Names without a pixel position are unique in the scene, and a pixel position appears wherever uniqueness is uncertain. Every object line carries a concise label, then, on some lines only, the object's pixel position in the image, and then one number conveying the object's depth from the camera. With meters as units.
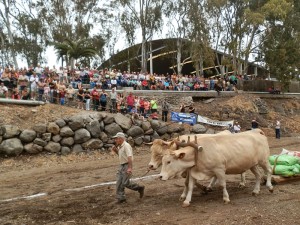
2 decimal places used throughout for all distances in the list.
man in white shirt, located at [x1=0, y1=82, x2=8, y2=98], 14.00
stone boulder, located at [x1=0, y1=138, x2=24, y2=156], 11.65
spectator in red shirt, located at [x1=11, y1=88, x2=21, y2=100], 14.18
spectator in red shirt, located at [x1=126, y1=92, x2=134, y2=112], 16.09
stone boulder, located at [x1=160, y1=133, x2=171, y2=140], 15.30
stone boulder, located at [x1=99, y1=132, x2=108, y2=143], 13.67
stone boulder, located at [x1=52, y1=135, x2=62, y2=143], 12.74
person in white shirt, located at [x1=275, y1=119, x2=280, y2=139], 19.38
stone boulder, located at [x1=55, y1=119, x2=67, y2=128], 12.93
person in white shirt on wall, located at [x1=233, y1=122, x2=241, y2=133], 18.30
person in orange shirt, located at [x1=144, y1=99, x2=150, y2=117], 16.69
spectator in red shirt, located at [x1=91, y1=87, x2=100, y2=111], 15.67
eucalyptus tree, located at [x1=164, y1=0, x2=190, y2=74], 29.89
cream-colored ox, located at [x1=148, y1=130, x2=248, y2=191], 7.04
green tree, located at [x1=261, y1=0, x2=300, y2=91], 25.30
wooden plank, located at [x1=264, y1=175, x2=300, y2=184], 7.88
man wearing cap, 6.89
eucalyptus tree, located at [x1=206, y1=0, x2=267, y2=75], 25.47
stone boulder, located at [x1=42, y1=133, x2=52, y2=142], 12.50
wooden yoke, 6.75
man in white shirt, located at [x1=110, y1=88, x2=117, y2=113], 15.84
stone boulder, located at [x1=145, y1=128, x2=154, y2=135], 14.90
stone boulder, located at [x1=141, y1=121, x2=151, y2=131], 14.83
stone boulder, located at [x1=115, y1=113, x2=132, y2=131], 14.19
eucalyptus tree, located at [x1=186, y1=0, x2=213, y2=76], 26.58
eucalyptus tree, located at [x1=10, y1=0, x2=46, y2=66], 32.50
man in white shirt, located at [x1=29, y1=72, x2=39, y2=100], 14.71
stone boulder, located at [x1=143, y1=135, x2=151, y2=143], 14.77
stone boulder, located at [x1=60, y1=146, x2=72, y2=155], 12.77
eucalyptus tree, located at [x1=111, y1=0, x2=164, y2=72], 30.26
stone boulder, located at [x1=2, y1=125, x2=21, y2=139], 11.85
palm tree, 21.97
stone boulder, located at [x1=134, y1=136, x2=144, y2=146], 14.51
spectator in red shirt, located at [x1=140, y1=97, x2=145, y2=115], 16.54
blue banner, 16.73
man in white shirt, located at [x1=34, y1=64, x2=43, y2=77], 16.75
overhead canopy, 32.90
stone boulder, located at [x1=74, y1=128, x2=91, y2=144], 13.07
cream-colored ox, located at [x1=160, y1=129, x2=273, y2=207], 6.63
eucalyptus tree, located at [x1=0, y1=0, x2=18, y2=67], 28.25
